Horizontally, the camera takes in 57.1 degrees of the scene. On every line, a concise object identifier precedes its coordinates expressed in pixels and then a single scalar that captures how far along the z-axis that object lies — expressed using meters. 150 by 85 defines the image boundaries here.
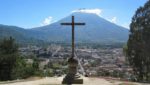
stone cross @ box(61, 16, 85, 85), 7.22
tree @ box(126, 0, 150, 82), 11.05
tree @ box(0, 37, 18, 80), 13.15
